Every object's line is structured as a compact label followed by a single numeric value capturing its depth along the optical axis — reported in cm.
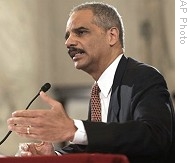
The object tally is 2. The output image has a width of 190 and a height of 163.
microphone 419
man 400
